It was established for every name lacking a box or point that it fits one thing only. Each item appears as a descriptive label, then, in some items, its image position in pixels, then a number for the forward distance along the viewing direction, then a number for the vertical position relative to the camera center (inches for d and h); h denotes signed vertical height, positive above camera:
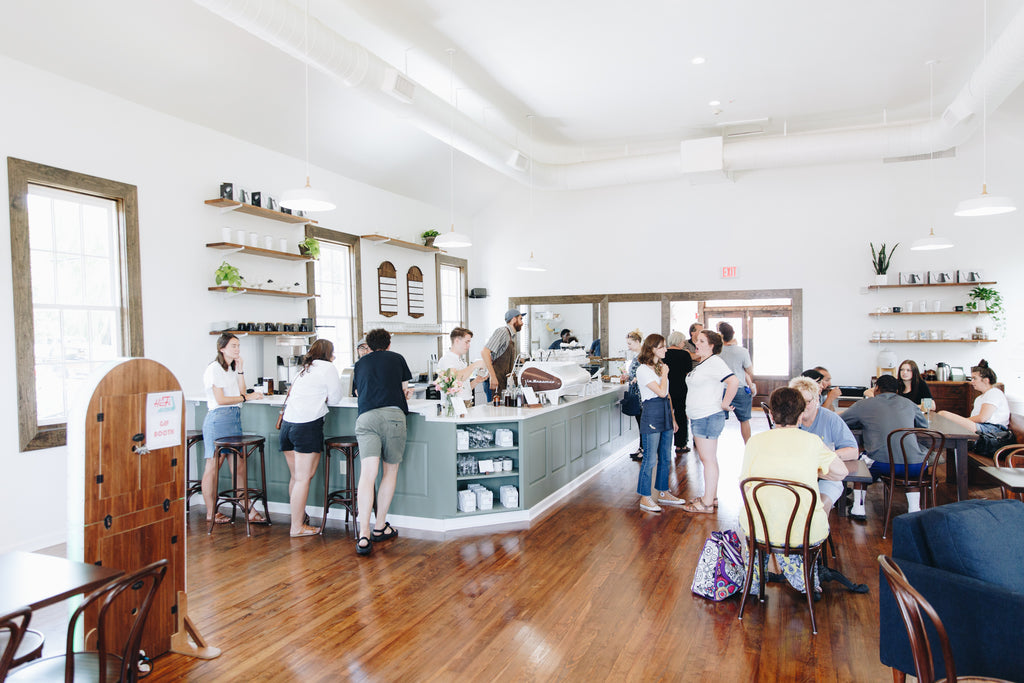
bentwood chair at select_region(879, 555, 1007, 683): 72.1 -36.7
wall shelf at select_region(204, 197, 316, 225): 237.6 +50.7
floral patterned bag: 139.1 -56.2
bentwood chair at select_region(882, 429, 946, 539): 173.3 -43.0
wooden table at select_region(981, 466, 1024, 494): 124.3 -33.9
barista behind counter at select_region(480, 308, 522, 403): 239.8 -9.2
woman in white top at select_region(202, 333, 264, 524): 197.2 -21.6
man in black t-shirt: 175.0 -23.6
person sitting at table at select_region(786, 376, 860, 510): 144.7 -26.9
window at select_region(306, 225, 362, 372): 304.0 +20.2
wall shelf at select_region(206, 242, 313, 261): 236.5 +33.9
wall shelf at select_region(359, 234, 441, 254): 327.3 +49.6
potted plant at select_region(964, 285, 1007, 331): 323.6 +8.1
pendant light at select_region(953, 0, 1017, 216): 192.5 +35.8
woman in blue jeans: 199.6 -30.3
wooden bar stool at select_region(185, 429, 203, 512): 203.8 -47.1
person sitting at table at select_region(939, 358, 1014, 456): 198.5 -31.4
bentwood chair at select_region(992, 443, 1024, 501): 157.3 -44.9
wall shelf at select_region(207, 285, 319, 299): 237.2 +17.4
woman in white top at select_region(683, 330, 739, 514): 191.9 -21.3
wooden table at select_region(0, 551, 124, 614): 74.6 -31.3
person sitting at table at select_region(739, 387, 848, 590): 125.2 -28.1
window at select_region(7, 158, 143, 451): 181.9 +17.4
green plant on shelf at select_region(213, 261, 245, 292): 236.1 +22.9
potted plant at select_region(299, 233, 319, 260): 273.7 +38.6
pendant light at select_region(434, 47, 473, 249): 257.8 +38.0
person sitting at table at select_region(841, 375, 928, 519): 180.3 -31.0
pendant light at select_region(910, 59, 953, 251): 263.4 +33.5
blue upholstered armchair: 80.1 -36.4
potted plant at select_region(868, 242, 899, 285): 340.8 +30.8
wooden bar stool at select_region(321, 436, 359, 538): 191.5 -43.0
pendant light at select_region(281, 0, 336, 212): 171.5 +38.2
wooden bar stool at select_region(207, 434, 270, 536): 192.9 -48.0
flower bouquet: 188.7 -17.0
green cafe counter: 188.2 -42.8
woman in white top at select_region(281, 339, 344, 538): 184.1 -24.9
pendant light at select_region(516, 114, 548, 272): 333.7 +34.1
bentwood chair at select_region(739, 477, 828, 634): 124.4 -39.4
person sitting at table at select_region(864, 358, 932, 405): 228.4 -23.4
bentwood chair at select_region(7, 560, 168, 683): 73.6 -41.8
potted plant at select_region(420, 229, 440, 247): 374.7 +57.3
